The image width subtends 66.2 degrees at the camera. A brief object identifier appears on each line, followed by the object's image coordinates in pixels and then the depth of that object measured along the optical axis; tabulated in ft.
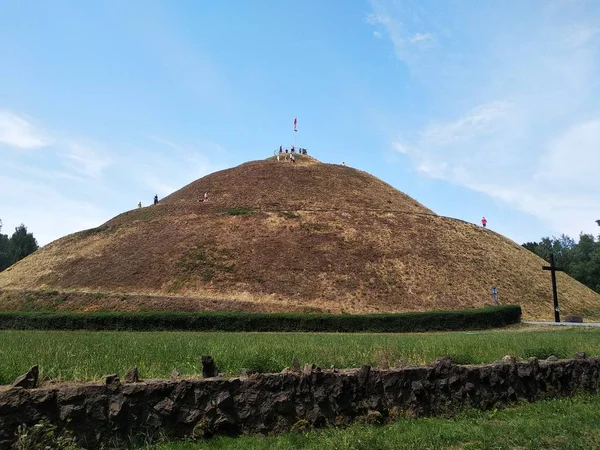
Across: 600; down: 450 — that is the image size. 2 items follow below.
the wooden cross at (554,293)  127.65
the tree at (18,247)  305.43
